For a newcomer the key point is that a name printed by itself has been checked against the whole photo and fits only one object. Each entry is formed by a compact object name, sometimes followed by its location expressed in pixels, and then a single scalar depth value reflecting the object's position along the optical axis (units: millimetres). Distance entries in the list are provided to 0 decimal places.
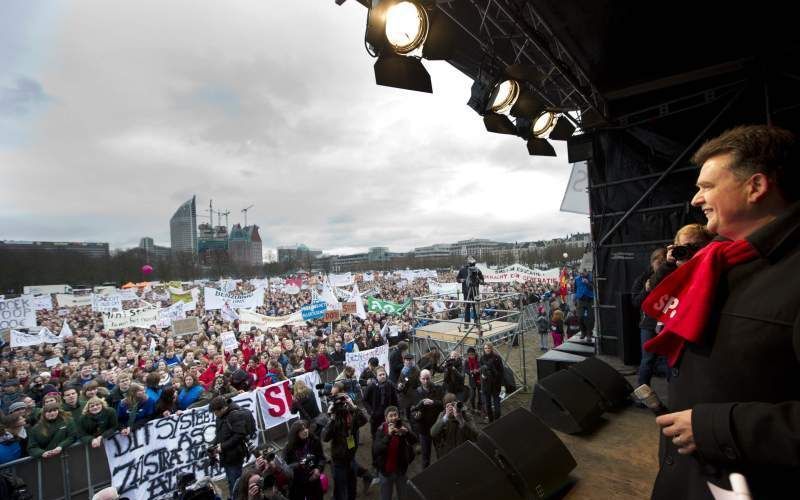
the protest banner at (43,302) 20386
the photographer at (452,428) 5094
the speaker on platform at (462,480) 2396
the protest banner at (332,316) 15094
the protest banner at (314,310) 14633
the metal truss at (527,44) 4454
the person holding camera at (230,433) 5625
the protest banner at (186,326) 15005
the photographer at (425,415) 6312
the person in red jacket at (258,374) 9276
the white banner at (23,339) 12867
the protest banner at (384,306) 16453
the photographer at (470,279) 11117
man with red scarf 1034
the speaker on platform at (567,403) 3350
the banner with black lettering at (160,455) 5859
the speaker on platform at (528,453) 2498
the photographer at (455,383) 7754
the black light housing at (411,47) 3195
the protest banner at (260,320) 13461
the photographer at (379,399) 6910
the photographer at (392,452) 5273
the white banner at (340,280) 24069
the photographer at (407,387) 7445
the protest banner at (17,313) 15617
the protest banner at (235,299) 16406
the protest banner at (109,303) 19094
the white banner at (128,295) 22472
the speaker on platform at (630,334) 5715
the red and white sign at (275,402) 7852
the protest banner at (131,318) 15258
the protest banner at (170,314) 16234
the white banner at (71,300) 27800
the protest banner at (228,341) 12219
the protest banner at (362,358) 10492
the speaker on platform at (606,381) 3779
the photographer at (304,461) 5020
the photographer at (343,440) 5578
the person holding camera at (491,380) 8297
